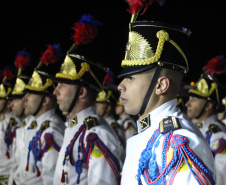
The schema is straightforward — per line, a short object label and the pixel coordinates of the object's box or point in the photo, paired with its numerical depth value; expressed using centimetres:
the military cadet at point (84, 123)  353
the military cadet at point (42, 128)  439
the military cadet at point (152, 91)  215
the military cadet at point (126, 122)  1027
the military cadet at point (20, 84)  705
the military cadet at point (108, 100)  951
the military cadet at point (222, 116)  887
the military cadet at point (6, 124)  701
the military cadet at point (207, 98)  598
